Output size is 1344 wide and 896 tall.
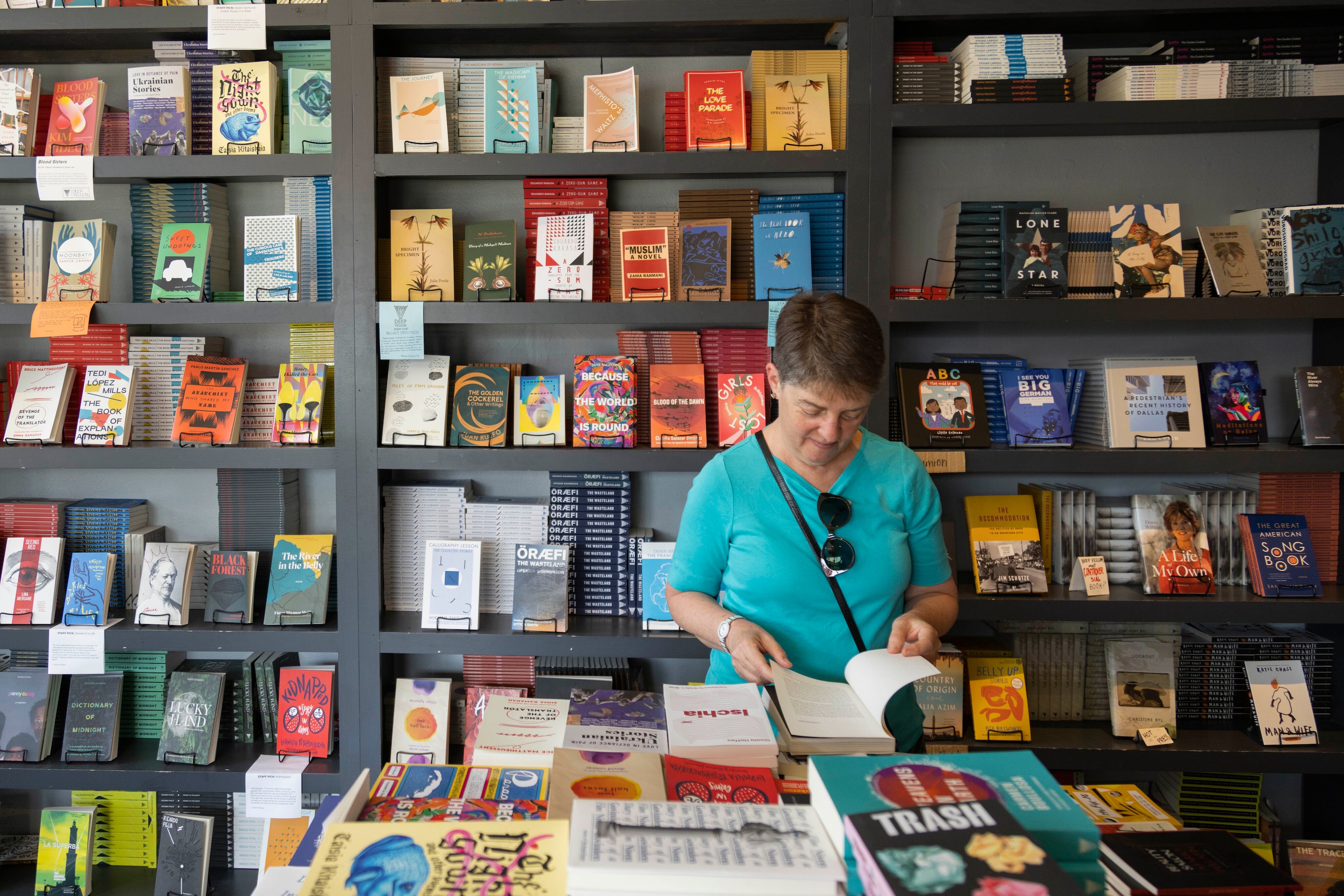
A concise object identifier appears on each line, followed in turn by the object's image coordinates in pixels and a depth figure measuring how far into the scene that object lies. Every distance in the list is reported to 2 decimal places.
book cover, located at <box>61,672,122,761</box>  2.90
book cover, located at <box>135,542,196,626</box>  2.90
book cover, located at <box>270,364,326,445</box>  2.91
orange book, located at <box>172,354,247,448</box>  2.89
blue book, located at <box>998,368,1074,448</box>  2.82
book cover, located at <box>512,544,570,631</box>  2.81
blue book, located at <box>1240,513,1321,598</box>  2.74
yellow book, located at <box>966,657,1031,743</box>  2.74
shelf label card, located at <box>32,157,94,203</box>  2.78
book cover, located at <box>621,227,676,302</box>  2.86
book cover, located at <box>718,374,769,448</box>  2.86
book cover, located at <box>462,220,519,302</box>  2.86
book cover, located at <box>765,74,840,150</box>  2.77
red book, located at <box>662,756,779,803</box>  1.16
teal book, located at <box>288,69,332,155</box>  2.83
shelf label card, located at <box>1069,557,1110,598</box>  2.74
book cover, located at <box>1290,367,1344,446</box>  2.74
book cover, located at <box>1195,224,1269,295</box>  2.78
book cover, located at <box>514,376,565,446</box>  2.89
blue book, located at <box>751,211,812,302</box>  2.77
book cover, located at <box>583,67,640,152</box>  2.84
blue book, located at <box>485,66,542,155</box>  2.82
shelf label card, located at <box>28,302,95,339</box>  2.79
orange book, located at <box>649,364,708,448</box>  2.85
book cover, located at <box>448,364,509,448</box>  2.88
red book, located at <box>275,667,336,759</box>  2.92
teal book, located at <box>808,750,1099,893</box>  0.96
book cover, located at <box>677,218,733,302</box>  2.83
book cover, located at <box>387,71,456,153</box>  2.79
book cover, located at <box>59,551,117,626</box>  2.88
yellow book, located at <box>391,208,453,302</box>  2.85
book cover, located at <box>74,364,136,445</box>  2.87
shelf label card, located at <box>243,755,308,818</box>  2.81
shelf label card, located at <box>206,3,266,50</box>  2.71
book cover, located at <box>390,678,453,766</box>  2.91
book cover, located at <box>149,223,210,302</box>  2.86
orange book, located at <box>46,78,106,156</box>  2.89
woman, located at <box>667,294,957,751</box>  1.79
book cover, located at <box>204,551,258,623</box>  2.94
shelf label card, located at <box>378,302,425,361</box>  2.75
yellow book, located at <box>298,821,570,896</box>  0.96
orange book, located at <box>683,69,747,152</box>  2.81
